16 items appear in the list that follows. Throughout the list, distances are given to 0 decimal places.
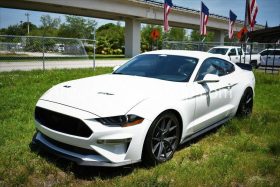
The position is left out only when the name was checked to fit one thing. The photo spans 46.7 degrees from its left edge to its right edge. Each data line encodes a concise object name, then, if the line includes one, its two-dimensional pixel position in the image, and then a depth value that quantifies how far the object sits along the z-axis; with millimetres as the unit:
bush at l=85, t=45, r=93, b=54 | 44500
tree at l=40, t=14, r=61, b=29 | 68125
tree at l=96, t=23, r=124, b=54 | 51103
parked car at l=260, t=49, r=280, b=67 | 22094
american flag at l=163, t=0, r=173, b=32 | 25052
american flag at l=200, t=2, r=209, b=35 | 24312
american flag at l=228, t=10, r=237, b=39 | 27575
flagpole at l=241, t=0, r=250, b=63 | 21022
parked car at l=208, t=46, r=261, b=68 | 20703
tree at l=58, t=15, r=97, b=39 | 60562
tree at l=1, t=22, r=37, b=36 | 69250
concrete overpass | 30700
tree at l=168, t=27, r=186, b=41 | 71062
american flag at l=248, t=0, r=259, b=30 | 19922
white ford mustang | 3711
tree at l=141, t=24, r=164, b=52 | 58184
